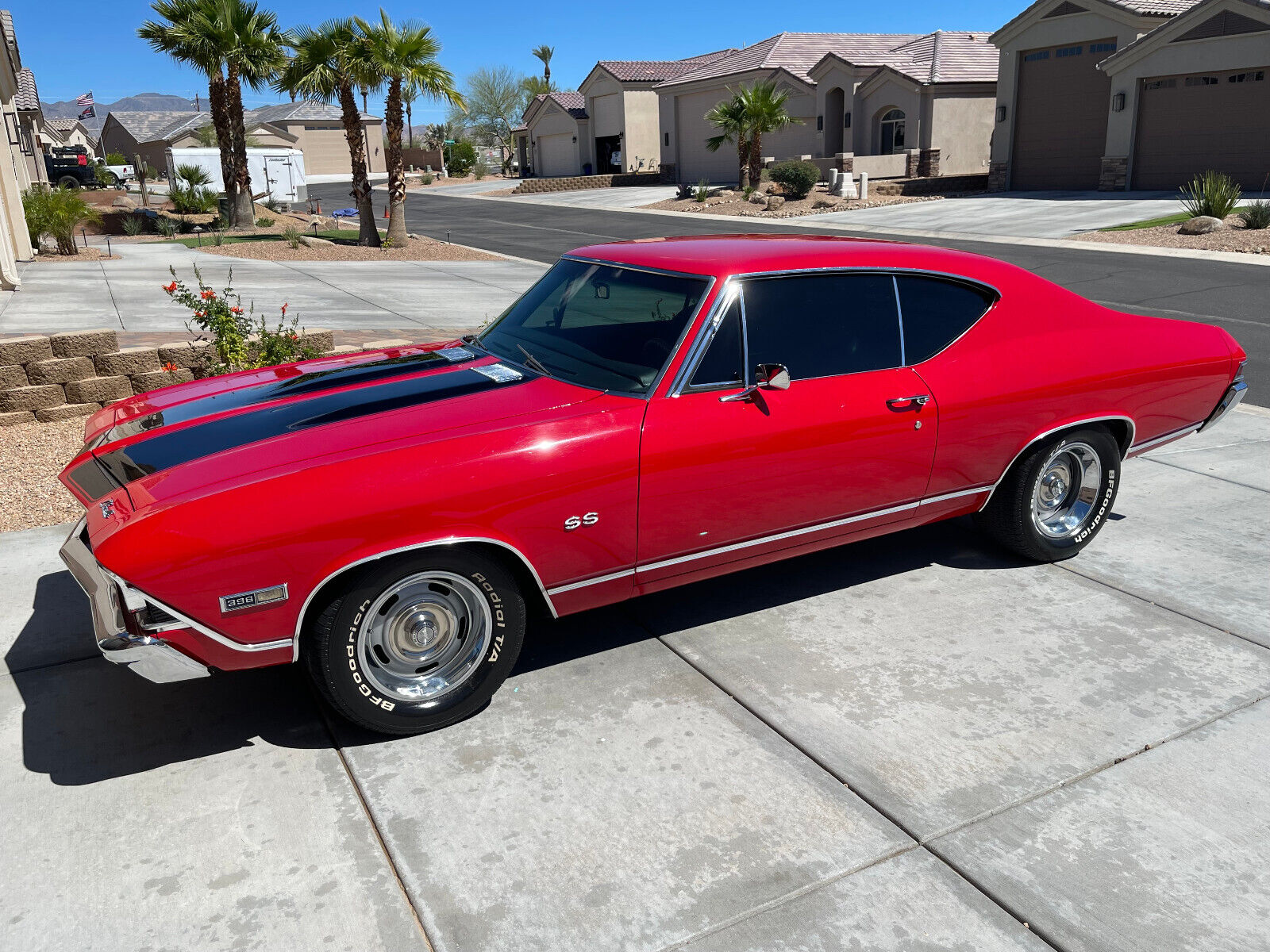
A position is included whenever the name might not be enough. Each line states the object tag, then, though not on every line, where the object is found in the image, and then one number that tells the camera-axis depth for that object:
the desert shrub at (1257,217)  20.55
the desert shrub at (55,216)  19.72
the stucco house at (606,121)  52.12
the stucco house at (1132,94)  27.09
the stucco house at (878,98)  38.44
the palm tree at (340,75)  22.06
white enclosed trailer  37.66
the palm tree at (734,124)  35.44
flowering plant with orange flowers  7.36
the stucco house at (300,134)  75.06
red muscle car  3.23
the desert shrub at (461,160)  67.75
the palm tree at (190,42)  26.30
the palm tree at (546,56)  93.76
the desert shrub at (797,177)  34.62
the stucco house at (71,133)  91.22
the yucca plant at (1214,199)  21.83
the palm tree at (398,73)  21.72
